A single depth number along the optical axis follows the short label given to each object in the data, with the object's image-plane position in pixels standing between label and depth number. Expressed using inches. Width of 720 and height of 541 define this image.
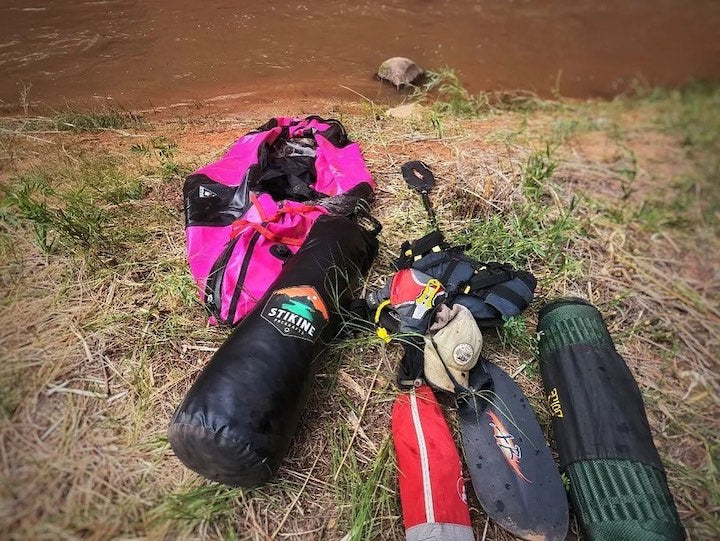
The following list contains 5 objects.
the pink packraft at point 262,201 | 71.3
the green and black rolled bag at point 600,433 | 57.4
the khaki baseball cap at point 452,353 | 66.2
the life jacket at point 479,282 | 73.8
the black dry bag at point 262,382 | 51.4
